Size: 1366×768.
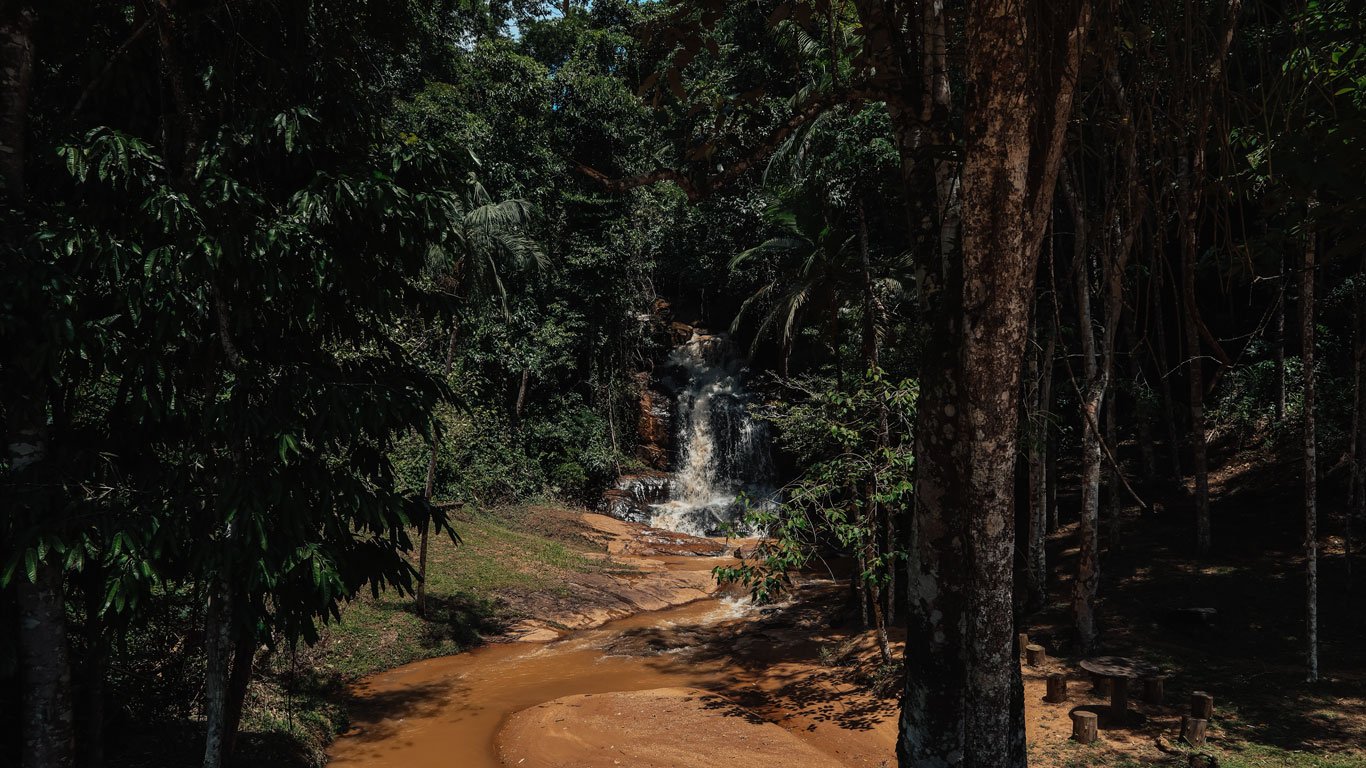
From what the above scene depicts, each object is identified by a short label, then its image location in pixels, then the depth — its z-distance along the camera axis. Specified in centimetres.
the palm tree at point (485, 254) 1353
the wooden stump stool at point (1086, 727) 793
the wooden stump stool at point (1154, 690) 862
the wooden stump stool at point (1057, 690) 895
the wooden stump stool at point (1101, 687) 902
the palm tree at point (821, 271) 1365
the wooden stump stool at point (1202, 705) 767
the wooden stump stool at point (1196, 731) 750
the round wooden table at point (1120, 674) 822
